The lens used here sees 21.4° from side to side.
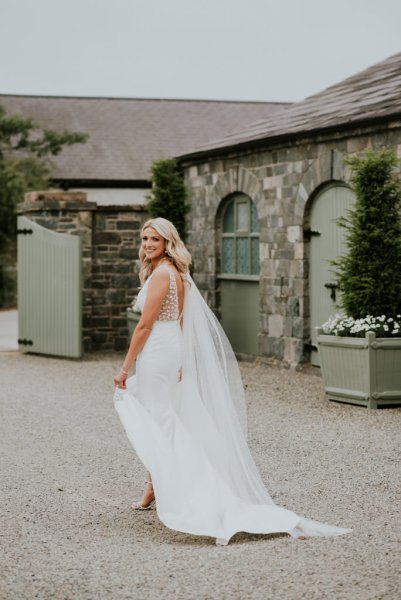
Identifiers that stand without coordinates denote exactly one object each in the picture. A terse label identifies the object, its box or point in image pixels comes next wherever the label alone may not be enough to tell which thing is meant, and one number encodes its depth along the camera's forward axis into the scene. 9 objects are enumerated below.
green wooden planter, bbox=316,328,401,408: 10.52
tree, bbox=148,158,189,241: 16.64
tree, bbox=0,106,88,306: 26.38
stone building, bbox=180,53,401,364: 12.98
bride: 5.89
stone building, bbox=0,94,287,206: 30.39
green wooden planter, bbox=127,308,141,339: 15.15
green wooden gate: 15.56
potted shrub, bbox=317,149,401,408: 10.55
